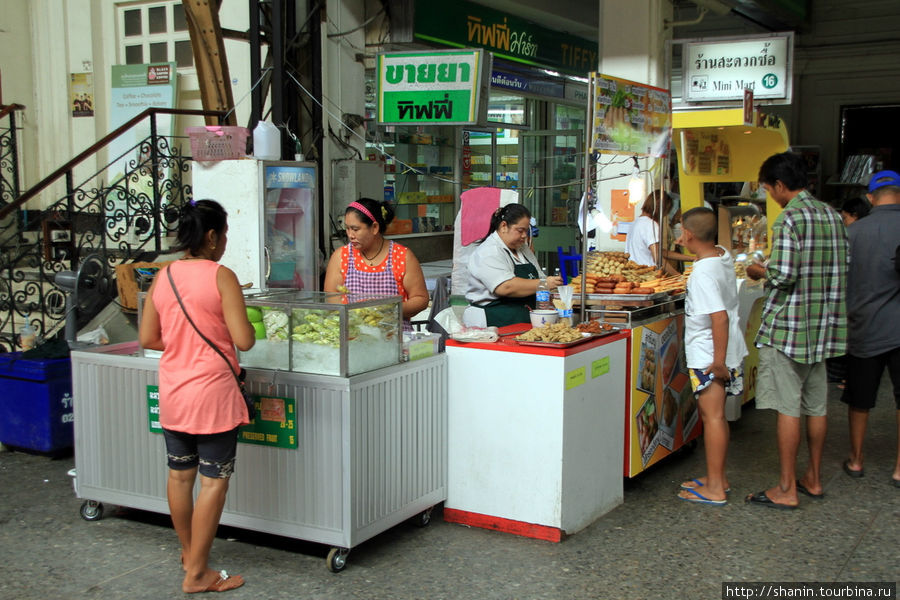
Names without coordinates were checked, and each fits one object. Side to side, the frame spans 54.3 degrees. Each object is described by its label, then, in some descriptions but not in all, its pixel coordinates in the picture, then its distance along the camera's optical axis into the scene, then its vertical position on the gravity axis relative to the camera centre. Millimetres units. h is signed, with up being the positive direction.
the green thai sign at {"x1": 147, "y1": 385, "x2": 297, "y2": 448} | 3996 -988
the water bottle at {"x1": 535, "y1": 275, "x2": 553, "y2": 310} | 5180 -516
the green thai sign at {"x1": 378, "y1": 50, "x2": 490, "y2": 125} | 6566 +945
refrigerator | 7047 -61
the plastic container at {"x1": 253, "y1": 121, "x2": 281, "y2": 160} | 7117 +561
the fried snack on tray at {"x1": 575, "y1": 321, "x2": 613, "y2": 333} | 4730 -631
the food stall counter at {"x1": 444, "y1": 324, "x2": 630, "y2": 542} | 4277 -1125
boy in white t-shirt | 4645 -670
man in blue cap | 5152 -556
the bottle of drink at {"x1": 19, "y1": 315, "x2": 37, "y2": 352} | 6387 -946
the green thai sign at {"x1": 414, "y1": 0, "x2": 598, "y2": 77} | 9141 +2115
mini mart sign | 8633 +1423
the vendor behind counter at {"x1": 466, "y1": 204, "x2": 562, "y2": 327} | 5254 -383
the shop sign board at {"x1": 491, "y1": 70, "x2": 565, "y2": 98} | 10828 +1666
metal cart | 3910 -1159
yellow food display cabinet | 8539 +580
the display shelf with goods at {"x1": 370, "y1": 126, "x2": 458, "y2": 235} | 11234 +417
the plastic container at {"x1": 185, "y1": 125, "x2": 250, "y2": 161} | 7051 +547
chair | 11747 -737
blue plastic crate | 5676 -1267
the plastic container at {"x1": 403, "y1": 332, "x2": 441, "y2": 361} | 4332 -676
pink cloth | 6293 -13
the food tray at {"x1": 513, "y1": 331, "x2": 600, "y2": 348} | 4320 -658
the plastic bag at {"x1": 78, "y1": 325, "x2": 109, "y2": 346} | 5938 -873
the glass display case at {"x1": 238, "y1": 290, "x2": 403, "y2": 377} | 3912 -567
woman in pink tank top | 3564 -644
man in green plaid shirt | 4652 -535
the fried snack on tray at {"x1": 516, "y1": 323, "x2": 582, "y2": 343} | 4426 -628
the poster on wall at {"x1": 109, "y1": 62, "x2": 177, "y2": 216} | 10422 +1320
